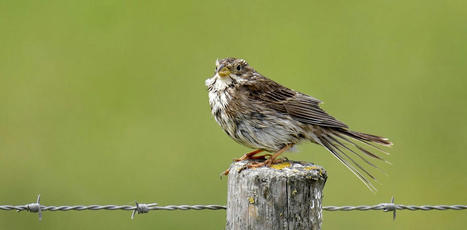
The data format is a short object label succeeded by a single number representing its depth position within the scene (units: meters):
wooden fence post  10.51
